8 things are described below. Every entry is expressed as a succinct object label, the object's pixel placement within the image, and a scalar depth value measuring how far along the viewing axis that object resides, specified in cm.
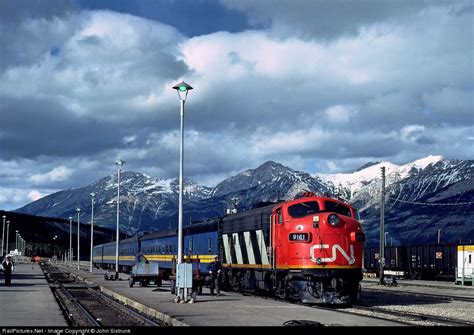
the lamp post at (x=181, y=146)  3003
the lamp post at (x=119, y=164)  5605
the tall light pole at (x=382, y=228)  5935
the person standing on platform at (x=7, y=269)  4338
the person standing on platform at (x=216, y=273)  3444
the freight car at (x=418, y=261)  7138
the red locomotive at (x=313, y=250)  2844
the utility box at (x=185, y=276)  2969
